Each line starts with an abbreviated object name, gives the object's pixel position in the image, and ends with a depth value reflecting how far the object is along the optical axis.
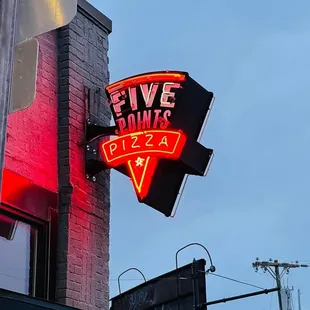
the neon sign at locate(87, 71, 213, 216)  7.09
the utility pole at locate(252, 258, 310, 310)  30.66
